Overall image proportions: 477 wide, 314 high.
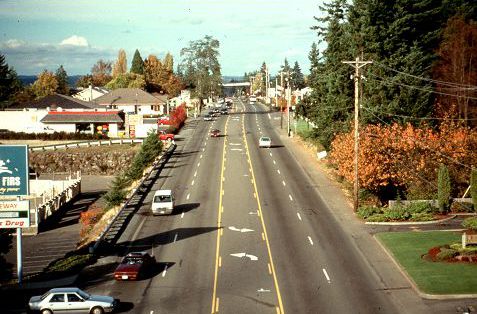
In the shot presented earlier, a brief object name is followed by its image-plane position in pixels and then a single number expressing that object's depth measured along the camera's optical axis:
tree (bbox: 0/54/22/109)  167.25
